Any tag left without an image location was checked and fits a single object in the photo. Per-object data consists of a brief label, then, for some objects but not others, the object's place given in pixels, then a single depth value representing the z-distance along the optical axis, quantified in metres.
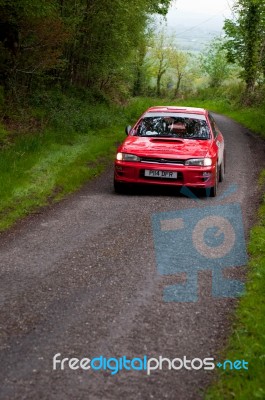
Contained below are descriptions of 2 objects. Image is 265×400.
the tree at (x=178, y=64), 68.00
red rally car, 9.06
